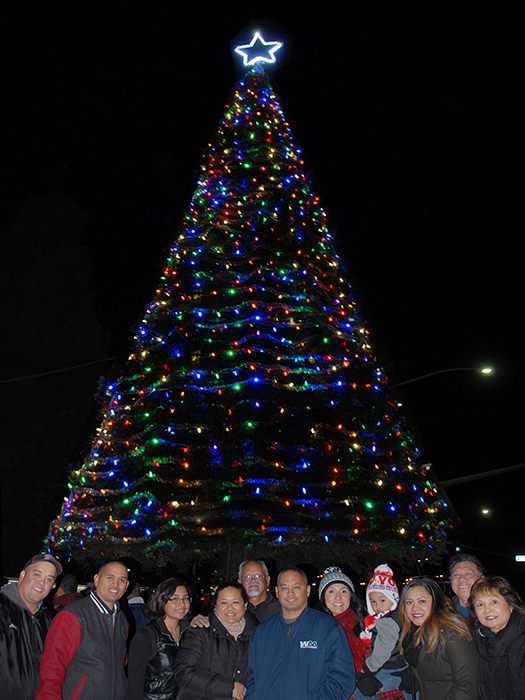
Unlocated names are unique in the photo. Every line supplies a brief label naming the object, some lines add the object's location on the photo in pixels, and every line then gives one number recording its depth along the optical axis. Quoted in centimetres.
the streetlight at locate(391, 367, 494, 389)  801
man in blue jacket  272
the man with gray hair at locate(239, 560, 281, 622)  384
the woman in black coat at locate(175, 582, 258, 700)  302
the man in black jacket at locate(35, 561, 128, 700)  286
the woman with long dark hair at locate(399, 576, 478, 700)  280
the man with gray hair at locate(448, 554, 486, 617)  343
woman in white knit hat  345
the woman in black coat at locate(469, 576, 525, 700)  274
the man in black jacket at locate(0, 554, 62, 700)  285
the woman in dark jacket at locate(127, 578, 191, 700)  329
